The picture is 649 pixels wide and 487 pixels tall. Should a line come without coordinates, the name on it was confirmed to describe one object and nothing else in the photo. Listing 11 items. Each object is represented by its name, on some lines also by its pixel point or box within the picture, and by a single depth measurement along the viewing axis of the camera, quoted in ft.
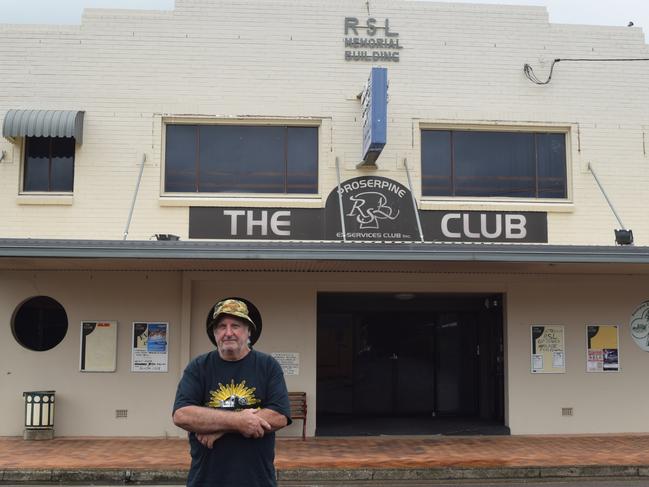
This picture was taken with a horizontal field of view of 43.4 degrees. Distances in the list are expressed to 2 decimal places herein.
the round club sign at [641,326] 48.78
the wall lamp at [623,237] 43.32
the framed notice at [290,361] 46.55
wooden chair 44.91
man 13.01
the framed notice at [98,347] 45.78
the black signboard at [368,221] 47.19
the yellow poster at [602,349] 48.26
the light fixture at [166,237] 42.96
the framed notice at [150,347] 45.92
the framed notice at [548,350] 47.96
